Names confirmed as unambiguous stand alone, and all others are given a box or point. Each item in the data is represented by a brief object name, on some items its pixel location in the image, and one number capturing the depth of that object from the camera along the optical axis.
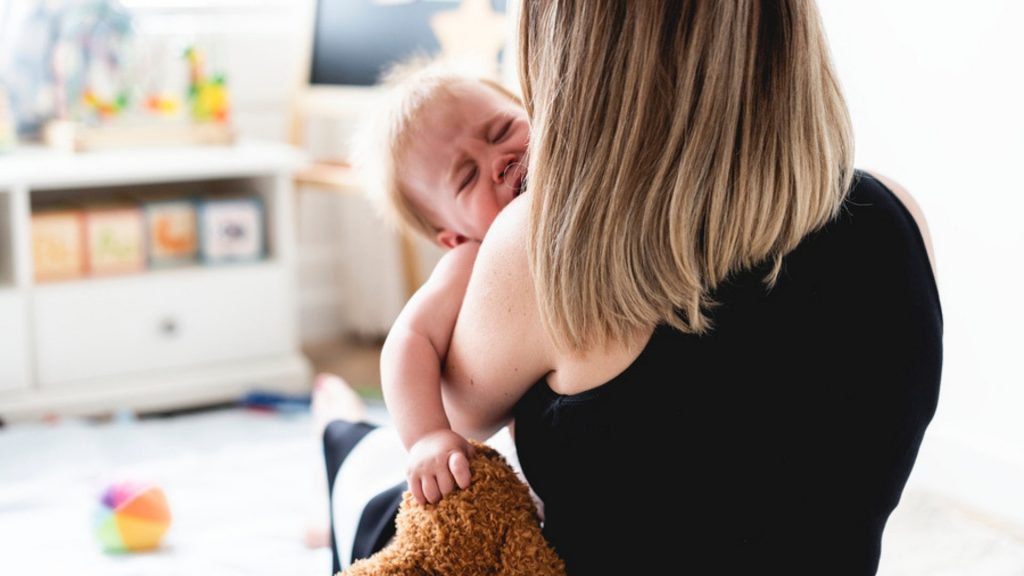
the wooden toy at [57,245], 2.30
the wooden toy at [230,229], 2.47
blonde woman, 0.86
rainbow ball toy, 1.64
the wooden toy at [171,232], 2.44
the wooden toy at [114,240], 2.35
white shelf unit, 2.26
